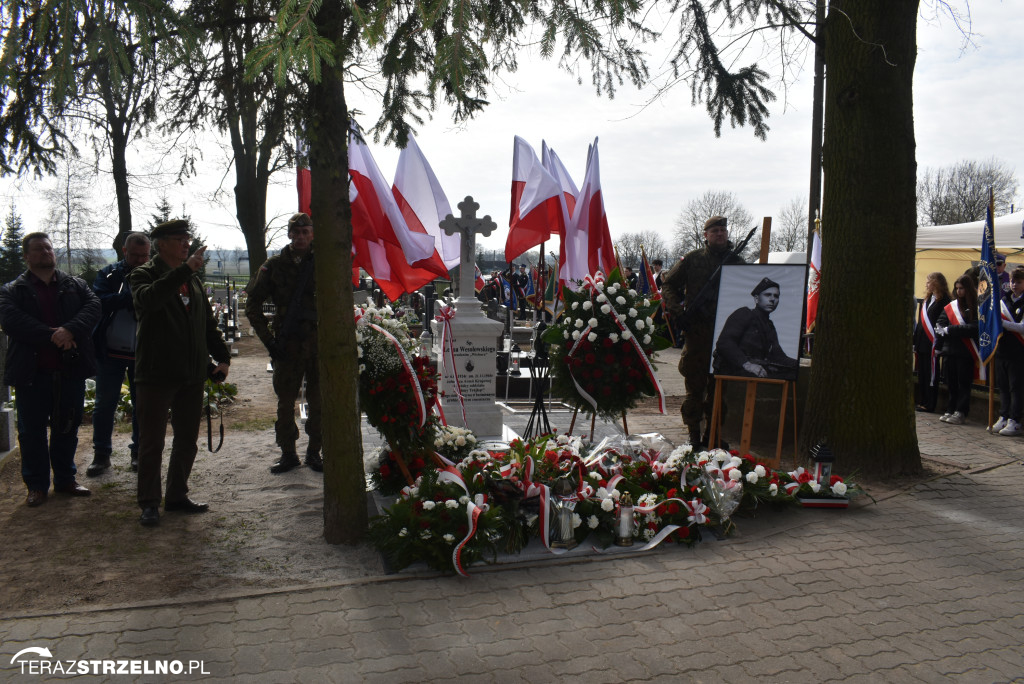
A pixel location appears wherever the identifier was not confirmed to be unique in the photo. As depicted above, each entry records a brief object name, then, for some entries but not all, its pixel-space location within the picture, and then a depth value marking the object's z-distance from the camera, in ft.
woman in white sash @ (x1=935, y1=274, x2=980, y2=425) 29.07
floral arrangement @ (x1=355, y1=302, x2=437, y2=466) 16.61
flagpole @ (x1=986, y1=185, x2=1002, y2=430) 26.53
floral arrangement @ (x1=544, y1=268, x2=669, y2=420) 20.66
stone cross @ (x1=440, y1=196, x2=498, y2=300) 24.62
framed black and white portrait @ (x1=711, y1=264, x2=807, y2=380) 20.83
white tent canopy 43.55
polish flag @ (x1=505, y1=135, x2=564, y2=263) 29.43
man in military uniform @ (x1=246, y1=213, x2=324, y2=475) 19.77
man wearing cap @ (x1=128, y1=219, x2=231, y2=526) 15.24
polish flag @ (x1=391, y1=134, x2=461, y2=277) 28.81
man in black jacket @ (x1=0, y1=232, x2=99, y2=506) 16.84
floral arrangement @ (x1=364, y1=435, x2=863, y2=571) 13.83
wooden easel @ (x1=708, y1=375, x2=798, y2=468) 20.90
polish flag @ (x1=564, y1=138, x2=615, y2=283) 29.53
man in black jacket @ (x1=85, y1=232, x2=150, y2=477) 19.36
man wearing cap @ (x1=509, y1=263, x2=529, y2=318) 84.79
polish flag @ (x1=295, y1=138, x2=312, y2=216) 22.17
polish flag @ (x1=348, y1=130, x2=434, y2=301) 26.30
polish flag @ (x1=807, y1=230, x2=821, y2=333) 32.17
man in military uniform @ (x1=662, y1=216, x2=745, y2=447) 22.75
